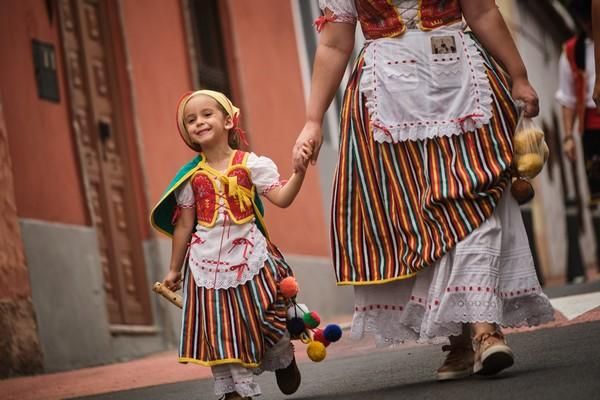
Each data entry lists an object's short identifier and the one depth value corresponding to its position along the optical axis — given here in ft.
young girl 37.19
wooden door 77.66
